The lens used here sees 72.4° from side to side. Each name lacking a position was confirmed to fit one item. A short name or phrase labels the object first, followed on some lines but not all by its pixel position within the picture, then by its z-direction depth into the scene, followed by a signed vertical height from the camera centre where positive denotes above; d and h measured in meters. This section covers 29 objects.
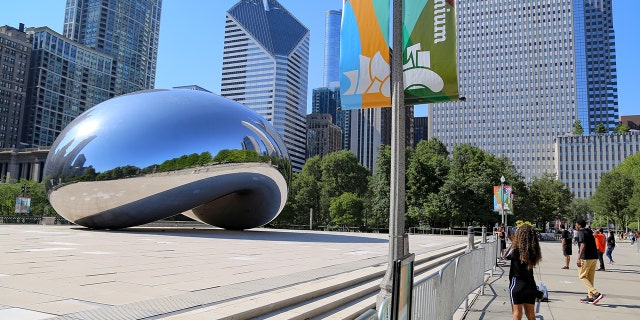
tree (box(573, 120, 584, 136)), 140.38 +28.35
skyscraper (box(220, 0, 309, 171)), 176.75 +57.86
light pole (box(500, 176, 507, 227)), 29.44 +1.35
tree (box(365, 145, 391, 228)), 54.28 +2.85
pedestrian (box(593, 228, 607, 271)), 16.15 -0.90
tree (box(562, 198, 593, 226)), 117.88 +2.14
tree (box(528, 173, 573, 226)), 68.81 +3.05
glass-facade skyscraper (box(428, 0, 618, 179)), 153.88 +48.38
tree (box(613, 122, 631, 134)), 141.02 +28.97
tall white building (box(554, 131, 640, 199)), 137.62 +19.66
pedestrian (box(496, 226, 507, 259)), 20.29 -1.17
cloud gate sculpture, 18.20 +1.95
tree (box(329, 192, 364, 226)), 56.50 -0.21
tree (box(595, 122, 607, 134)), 144.50 +29.13
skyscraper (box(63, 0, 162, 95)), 196.76 +72.20
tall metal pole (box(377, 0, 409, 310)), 5.31 +0.70
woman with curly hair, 6.24 -0.81
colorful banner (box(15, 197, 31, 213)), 41.18 -0.54
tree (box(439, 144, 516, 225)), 50.75 +2.48
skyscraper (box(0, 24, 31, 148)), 133.62 +36.45
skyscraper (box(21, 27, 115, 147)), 143.38 +40.56
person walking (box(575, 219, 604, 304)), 9.41 -0.97
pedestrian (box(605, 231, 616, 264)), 19.45 -1.18
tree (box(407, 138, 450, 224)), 52.25 +3.76
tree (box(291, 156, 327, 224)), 64.69 +2.04
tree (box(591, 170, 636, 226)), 71.25 +3.80
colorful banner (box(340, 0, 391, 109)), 6.16 +2.18
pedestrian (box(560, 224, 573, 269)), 16.80 -1.08
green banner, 6.20 +2.23
